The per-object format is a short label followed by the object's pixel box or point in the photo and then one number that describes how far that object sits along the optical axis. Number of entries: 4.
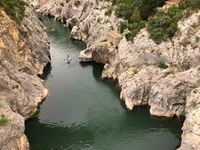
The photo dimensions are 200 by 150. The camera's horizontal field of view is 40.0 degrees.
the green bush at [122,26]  55.41
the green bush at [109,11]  59.98
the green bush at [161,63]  46.57
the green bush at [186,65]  44.79
